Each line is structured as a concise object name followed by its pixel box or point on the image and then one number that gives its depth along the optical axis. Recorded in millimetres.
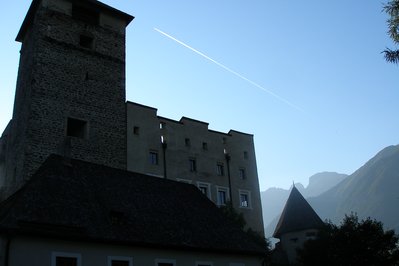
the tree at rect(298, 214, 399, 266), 29453
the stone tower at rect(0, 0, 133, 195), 22938
